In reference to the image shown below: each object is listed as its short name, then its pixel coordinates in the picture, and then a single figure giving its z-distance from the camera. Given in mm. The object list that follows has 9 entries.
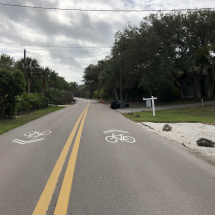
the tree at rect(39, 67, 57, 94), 34734
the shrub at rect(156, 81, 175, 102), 31438
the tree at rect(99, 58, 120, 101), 35934
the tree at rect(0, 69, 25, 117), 12817
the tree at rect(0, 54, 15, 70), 32138
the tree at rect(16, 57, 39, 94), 32991
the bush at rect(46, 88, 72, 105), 38656
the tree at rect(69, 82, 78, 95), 102275
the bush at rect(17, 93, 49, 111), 18984
